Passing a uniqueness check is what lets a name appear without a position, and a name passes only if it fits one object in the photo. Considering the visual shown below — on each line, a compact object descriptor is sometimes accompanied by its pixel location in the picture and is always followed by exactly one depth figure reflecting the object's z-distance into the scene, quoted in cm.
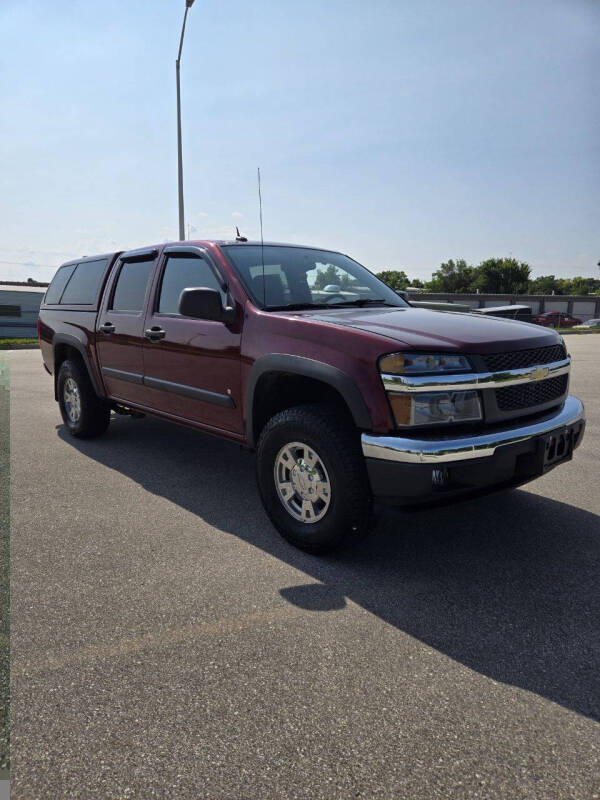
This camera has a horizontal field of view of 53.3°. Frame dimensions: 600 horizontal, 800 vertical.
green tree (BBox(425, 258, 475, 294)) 12356
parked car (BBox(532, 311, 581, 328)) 4808
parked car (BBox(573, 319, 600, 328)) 6009
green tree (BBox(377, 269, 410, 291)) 14388
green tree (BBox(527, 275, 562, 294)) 13225
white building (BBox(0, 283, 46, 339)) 4212
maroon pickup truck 288
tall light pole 1630
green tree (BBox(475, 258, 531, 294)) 11231
